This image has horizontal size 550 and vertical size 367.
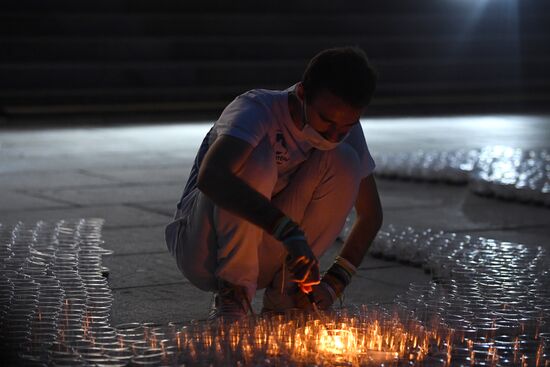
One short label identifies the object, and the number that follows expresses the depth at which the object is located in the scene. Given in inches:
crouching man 210.2
